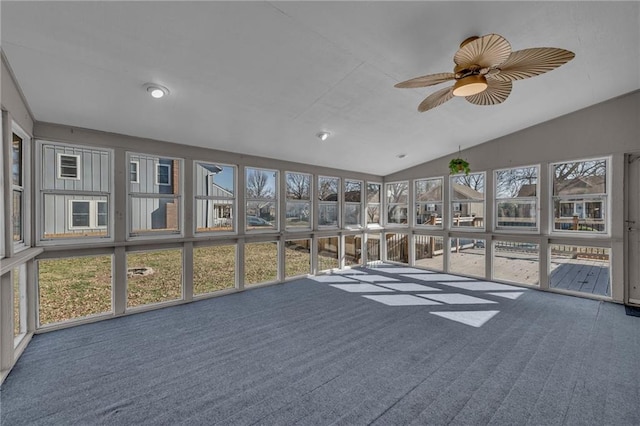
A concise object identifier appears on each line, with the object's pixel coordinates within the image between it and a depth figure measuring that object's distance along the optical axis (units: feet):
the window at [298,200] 19.46
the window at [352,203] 23.08
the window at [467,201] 19.25
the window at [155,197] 13.43
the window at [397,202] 24.07
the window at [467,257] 19.29
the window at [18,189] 9.84
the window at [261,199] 17.48
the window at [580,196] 14.83
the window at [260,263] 17.37
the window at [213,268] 15.37
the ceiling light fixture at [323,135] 14.85
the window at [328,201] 21.44
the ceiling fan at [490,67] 6.23
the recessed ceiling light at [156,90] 9.28
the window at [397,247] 23.97
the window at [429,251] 21.93
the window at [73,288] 11.37
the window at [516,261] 16.84
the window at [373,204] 24.78
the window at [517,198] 16.90
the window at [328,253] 21.39
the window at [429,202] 21.58
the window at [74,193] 11.32
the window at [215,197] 15.55
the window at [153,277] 13.37
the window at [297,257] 19.24
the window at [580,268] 14.71
